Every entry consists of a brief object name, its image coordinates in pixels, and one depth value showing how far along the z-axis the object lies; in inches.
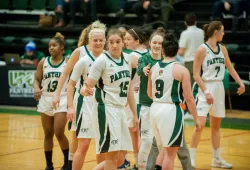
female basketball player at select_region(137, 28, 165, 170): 416.6
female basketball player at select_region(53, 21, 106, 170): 398.1
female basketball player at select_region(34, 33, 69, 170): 447.0
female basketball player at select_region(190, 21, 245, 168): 471.8
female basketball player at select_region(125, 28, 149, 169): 451.2
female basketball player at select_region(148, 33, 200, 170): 366.0
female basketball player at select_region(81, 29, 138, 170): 354.3
